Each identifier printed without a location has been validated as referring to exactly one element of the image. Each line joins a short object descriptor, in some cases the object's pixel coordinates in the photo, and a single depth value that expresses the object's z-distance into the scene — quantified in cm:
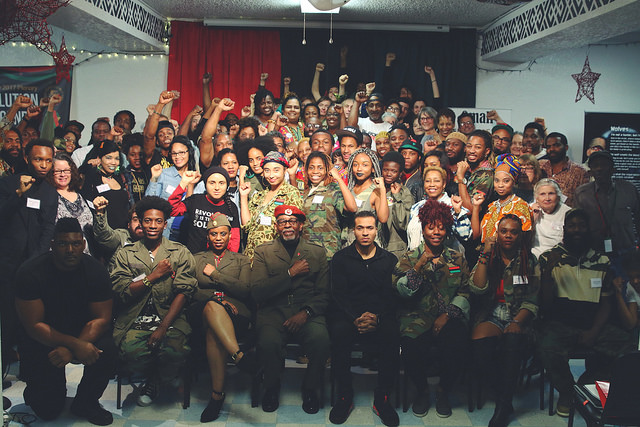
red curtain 766
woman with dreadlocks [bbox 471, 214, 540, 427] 316
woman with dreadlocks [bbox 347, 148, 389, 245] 373
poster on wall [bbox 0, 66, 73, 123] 786
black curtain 773
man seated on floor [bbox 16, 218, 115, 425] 294
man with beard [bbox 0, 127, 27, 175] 444
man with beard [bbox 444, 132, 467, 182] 471
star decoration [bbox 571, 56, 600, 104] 802
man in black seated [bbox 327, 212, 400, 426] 314
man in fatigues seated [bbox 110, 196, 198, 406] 314
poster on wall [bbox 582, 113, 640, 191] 789
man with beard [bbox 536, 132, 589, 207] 461
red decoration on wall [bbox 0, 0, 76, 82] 396
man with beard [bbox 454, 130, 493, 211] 394
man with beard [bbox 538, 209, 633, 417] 320
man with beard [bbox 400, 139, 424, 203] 435
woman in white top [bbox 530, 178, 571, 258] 371
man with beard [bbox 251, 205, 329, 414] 318
